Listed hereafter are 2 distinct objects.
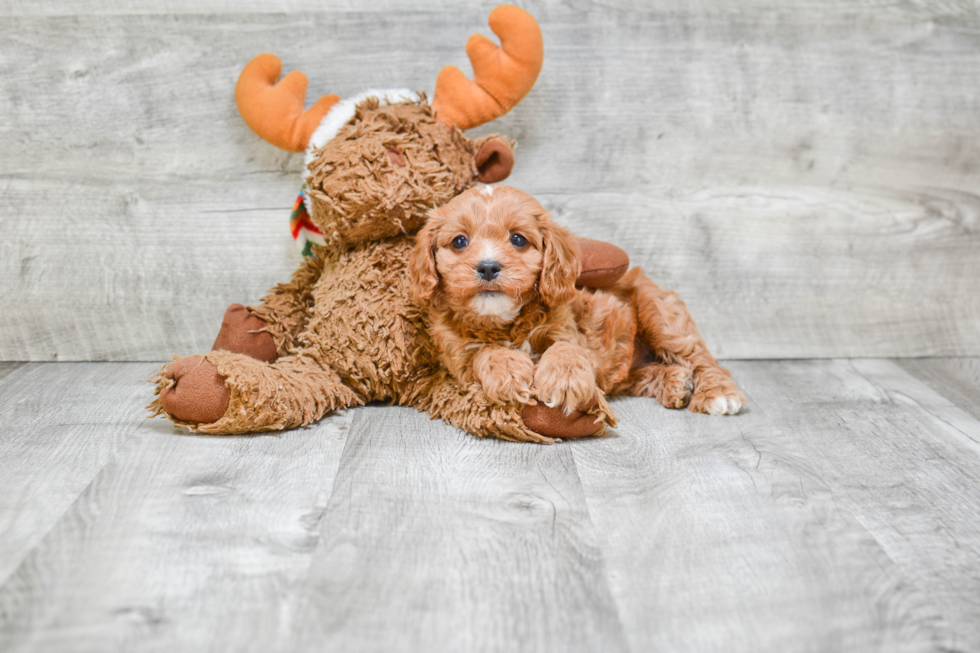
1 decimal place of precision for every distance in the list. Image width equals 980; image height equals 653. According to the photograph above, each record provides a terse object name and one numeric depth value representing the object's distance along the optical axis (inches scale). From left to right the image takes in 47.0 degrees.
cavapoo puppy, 32.0
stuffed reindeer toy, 32.9
